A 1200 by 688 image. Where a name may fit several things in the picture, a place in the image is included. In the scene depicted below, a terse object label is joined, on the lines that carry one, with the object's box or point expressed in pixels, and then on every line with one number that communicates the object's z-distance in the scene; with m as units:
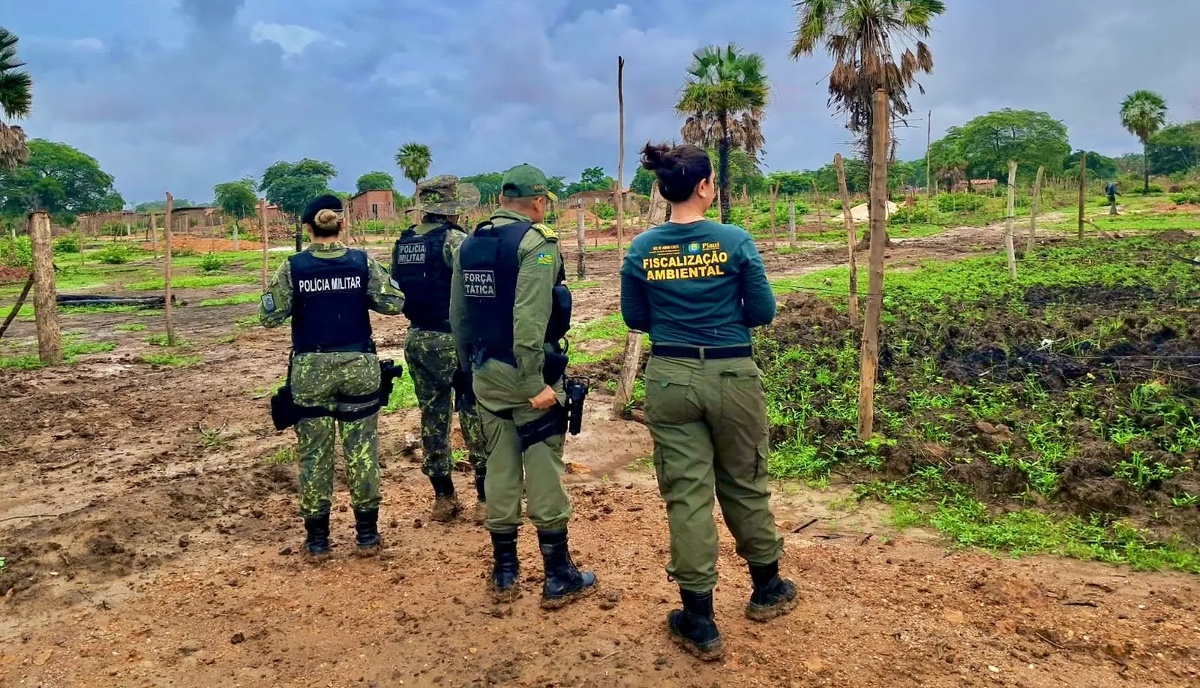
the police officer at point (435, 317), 4.51
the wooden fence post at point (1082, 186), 17.84
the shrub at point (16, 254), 26.69
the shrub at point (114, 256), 30.38
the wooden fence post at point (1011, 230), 12.69
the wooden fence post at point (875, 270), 5.28
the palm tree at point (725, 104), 25.75
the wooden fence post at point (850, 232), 9.37
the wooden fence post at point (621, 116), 7.20
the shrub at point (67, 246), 36.31
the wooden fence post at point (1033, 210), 15.65
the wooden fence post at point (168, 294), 11.86
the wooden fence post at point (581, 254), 18.66
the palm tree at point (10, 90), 15.75
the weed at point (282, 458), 5.92
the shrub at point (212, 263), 27.19
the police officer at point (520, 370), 3.45
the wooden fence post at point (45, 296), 10.21
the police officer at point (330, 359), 4.09
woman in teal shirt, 3.00
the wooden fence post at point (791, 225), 25.92
